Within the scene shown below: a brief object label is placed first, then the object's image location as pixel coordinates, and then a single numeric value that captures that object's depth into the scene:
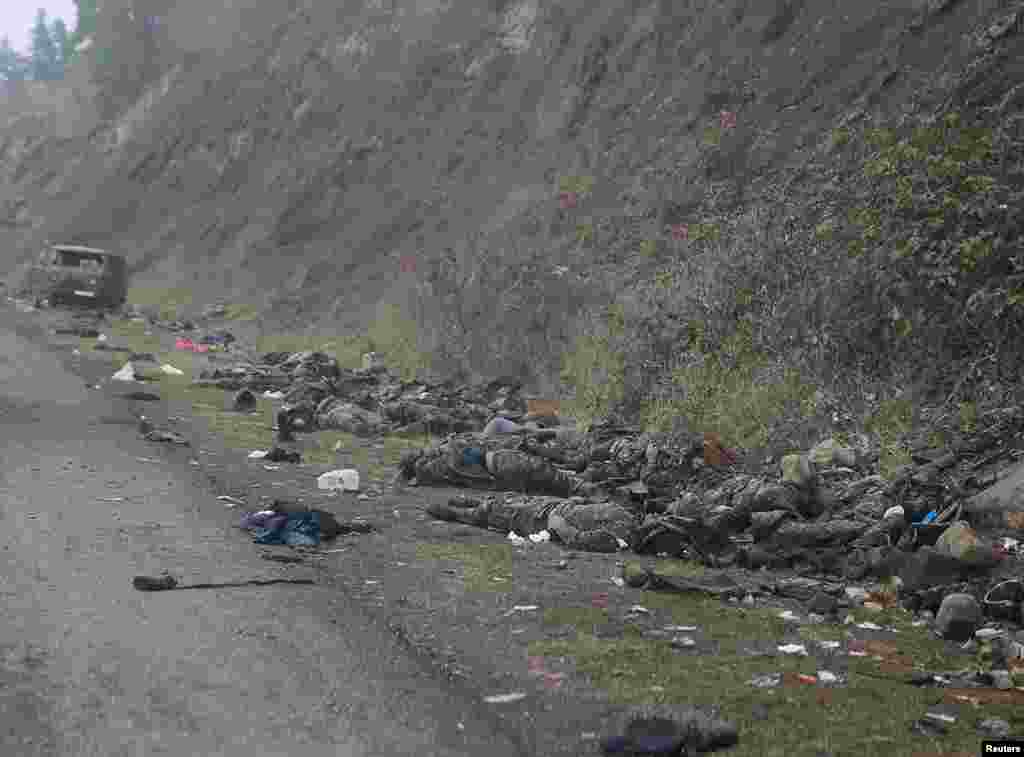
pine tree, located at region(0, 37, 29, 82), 141.00
